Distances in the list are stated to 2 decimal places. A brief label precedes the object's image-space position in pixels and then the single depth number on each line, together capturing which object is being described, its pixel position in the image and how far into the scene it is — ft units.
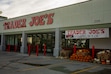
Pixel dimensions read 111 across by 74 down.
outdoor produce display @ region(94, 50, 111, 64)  30.75
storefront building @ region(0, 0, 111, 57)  33.19
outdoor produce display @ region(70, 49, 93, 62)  33.46
